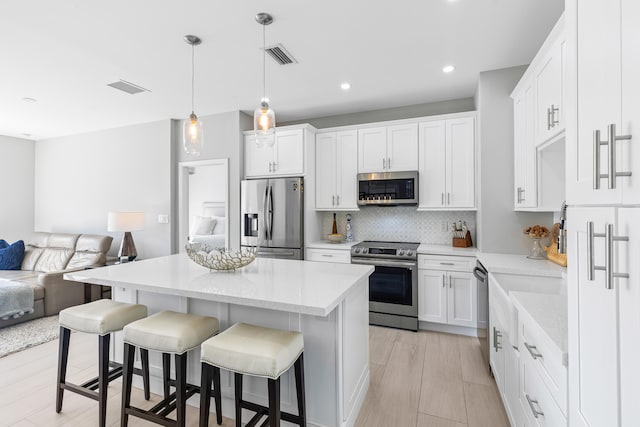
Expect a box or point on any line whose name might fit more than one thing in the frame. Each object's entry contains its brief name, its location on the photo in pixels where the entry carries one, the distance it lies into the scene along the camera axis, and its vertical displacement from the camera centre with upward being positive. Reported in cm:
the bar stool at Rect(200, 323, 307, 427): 141 -71
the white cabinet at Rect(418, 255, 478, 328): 324 -86
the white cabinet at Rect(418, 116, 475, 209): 346 +59
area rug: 303 -133
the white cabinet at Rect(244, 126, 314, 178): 403 +81
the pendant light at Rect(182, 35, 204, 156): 236 +61
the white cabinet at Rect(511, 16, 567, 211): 193 +63
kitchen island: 161 -62
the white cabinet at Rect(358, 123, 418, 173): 371 +83
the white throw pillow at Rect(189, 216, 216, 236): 584 -23
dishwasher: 250 -69
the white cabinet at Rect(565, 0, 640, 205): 71 +30
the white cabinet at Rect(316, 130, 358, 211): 402 +59
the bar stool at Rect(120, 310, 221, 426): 162 -71
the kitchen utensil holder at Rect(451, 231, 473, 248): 359 -34
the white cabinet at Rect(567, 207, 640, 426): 71 -29
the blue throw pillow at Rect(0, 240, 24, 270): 459 -65
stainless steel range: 340 -83
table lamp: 423 -18
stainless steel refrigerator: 395 -5
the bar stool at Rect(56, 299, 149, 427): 184 -74
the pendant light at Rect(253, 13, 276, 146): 233 +71
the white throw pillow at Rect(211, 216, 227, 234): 584 -24
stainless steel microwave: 366 +31
